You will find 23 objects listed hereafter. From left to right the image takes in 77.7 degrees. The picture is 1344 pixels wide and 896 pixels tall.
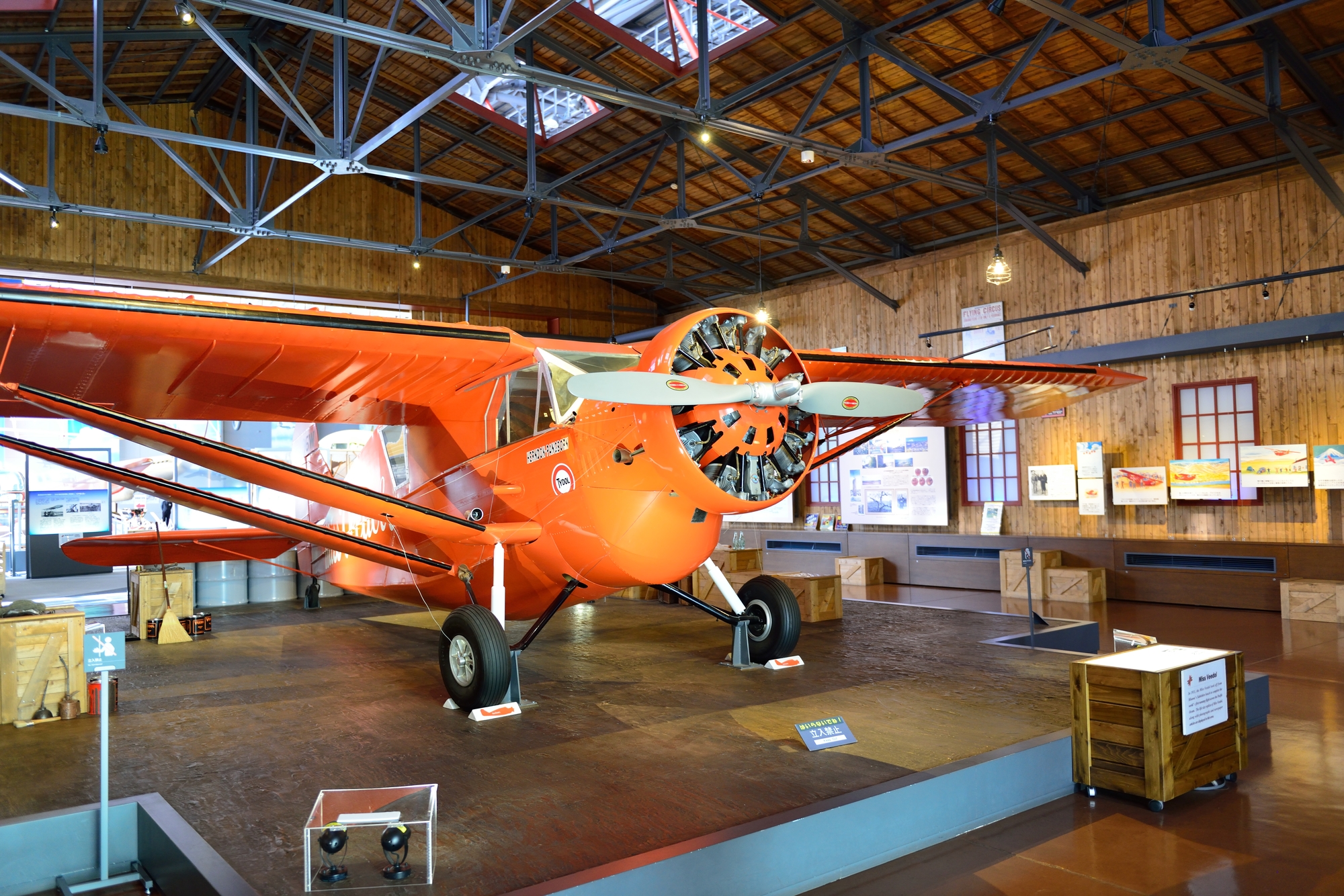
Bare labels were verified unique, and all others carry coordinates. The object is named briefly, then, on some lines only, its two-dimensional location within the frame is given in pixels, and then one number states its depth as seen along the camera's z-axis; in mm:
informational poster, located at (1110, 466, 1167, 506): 12086
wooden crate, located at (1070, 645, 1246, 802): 3895
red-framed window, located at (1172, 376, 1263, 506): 11336
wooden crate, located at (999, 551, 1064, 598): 12406
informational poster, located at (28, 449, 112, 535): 16625
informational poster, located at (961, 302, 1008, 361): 14281
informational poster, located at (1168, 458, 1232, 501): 11406
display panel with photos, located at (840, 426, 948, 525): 15227
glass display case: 2889
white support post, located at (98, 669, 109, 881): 3328
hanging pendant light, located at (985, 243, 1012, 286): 11078
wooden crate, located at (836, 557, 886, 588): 14609
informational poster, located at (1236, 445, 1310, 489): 10680
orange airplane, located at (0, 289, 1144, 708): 4621
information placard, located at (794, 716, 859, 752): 4289
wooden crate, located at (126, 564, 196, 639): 8234
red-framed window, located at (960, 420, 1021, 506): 14227
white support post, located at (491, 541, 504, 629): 5559
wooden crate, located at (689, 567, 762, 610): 10117
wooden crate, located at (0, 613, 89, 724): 5113
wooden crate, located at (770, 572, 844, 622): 8797
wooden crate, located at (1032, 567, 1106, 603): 11766
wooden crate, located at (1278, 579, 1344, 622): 9516
